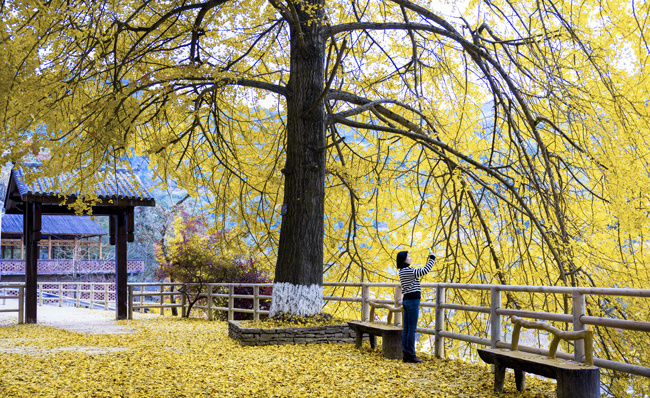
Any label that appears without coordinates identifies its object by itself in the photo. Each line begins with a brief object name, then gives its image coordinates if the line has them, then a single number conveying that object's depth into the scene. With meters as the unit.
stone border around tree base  8.61
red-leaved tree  15.54
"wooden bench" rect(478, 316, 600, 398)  4.32
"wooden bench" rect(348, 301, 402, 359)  7.36
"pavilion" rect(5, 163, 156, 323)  13.57
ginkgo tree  6.44
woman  7.00
